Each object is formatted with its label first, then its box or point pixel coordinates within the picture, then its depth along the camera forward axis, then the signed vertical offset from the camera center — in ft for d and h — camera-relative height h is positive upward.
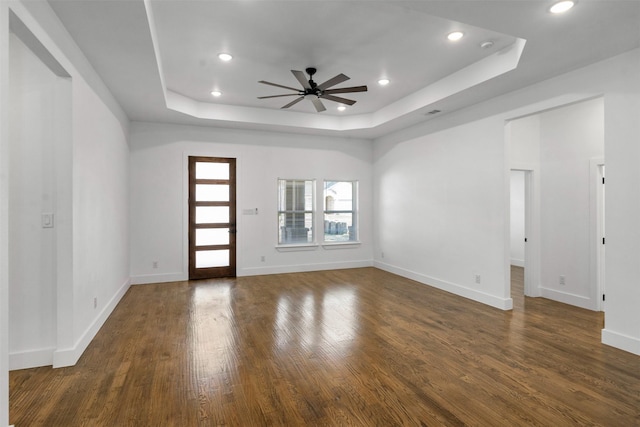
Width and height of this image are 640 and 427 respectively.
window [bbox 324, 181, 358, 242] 24.36 +0.22
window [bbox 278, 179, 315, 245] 23.02 +0.23
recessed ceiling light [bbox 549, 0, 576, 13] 8.14 +5.11
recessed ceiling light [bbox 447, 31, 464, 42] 11.11 +5.99
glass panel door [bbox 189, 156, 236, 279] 20.66 -0.15
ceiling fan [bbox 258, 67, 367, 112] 12.33 +5.00
